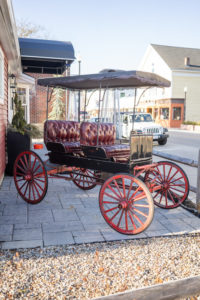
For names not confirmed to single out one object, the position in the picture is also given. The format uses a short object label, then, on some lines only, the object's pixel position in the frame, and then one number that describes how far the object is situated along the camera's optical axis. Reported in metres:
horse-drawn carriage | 4.58
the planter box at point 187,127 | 33.48
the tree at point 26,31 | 35.41
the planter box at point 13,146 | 8.16
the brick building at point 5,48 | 5.33
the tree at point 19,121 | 8.48
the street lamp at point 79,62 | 19.31
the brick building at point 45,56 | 15.80
